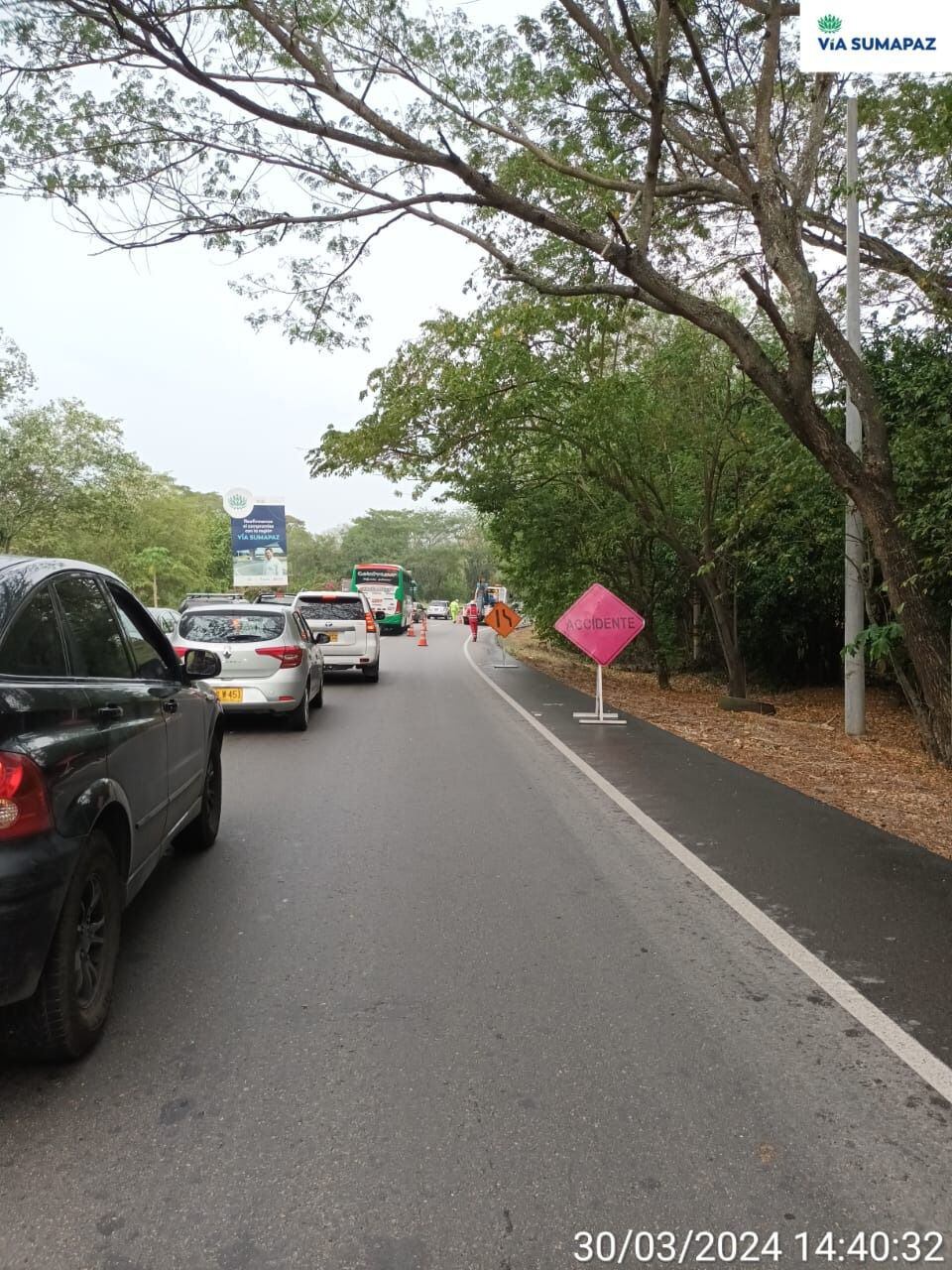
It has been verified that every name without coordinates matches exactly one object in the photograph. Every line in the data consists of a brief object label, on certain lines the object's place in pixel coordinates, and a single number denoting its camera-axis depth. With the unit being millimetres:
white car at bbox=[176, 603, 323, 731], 11023
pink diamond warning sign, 12523
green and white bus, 43406
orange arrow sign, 21531
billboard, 42938
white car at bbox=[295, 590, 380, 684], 17703
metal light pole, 10883
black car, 2830
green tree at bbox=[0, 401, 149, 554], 30719
